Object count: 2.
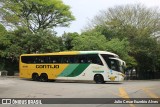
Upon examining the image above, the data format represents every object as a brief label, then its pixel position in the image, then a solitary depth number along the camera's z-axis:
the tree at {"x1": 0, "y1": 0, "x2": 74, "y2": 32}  56.47
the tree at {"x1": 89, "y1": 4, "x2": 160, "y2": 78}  51.69
